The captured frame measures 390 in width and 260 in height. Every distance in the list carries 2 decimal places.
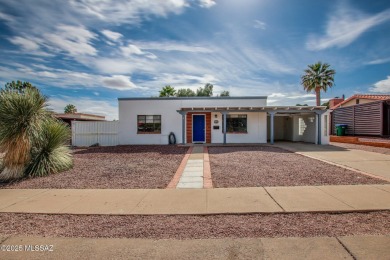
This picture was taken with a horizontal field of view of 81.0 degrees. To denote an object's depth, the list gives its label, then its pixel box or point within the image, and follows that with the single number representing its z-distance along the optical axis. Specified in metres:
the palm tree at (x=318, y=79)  27.42
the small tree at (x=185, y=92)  45.15
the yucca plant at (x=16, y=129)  7.42
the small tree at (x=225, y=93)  45.81
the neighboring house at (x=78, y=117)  27.91
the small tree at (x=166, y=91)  37.88
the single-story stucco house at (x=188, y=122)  18.12
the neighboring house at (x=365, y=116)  18.34
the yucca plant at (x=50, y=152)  7.69
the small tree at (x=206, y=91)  46.62
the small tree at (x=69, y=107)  56.66
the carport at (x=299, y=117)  16.59
